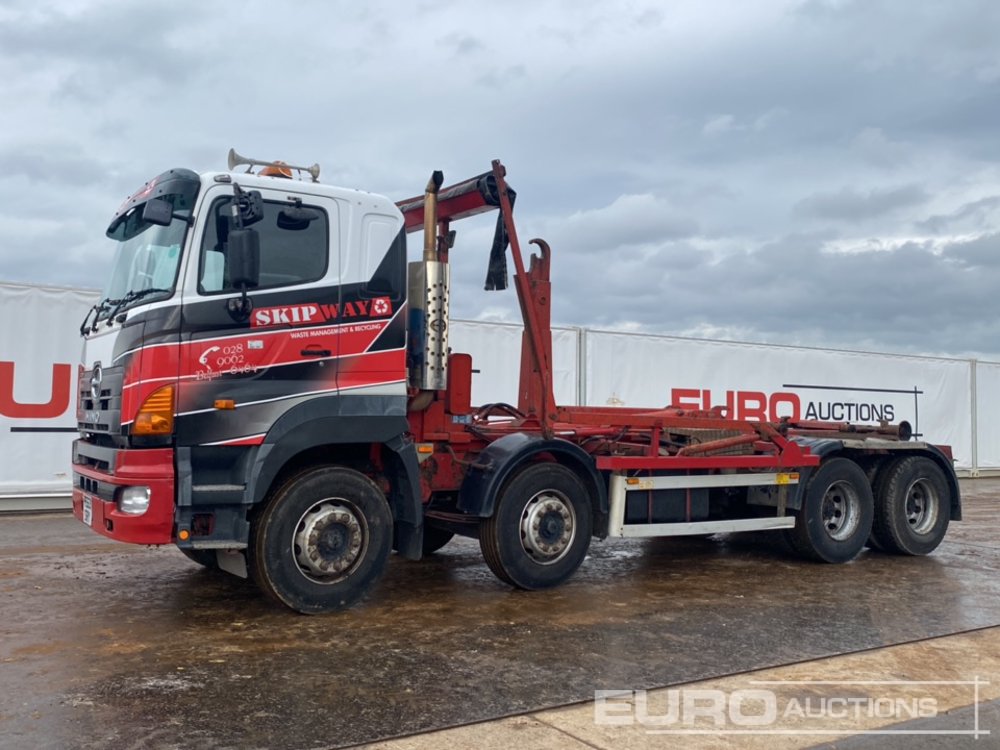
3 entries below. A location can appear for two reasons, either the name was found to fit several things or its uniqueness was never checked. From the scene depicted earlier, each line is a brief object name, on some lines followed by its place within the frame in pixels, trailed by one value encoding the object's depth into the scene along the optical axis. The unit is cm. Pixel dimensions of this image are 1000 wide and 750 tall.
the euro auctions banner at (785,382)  1656
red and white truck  593
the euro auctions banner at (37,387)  1213
